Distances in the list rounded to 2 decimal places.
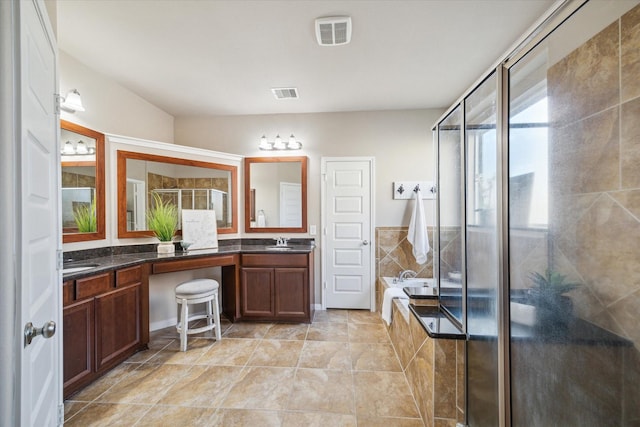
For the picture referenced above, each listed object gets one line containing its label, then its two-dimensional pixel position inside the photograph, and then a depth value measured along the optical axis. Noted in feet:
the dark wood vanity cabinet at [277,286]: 9.73
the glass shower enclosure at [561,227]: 2.60
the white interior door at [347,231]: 11.45
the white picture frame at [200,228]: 10.08
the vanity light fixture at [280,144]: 11.37
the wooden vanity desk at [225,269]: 8.42
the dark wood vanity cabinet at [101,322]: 5.77
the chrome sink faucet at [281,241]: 11.18
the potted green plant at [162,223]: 9.29
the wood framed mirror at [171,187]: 9.04
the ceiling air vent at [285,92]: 9.38
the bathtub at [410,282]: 9.99
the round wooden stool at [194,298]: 7.96
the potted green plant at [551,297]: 3.03
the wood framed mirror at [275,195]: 11.64
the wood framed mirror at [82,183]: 7.23
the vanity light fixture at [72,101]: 6.95
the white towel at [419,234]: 10.48
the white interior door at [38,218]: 2.74
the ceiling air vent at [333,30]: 5.93
